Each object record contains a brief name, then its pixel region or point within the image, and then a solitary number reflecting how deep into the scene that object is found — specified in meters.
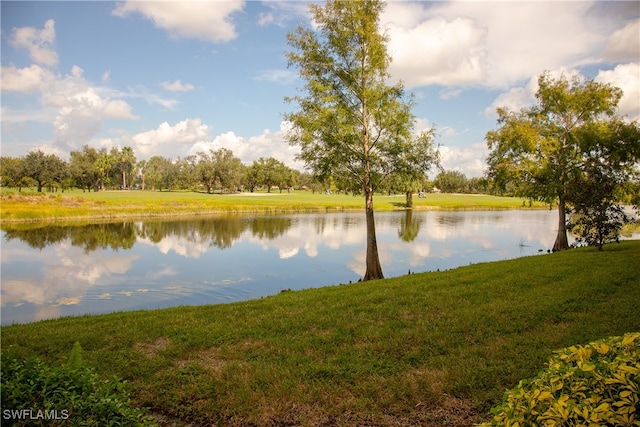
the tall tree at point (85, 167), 100.62
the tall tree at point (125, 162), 129.50
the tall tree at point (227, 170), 113.06
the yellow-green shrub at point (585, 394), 2.38
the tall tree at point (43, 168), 85.31
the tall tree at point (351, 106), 17.72
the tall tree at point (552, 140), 23.34
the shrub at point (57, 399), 3.54
